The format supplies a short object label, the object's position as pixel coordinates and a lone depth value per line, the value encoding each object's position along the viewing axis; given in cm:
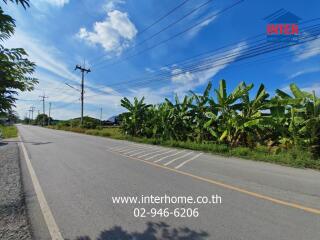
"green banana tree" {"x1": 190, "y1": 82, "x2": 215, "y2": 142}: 1569
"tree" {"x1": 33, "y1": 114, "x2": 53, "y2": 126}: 10912
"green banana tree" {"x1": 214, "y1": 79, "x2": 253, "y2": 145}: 1303
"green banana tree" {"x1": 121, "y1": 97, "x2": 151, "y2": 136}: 2330
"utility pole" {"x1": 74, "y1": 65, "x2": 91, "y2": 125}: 3590
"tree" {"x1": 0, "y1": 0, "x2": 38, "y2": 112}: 284
